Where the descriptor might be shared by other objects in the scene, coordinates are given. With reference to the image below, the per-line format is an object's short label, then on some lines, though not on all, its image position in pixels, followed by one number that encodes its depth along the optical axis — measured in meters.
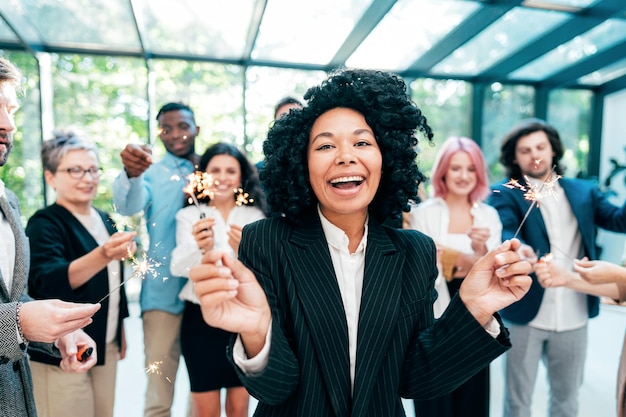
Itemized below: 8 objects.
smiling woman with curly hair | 1.03
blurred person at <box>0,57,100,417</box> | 1.04
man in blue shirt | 2.26
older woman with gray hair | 1.76
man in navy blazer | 2.34
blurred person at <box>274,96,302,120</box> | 2.69
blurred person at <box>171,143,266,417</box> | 2.16
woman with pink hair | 2.28
